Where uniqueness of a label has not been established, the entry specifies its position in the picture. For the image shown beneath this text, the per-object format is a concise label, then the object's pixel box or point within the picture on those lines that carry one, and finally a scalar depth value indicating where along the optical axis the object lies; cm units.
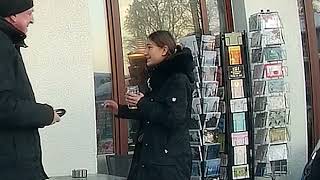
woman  479
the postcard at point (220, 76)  675
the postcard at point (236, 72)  671
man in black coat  345
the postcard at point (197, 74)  657
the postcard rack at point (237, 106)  670
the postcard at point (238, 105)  670
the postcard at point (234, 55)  672
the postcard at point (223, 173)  676
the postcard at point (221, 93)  676
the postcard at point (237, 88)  673
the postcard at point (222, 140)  677
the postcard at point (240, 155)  670
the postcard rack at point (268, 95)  690
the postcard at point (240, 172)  671
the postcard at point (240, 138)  669
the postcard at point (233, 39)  670
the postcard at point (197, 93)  660
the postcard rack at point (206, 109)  658
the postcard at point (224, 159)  674
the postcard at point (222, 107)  674
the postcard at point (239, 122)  672
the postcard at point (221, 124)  676
